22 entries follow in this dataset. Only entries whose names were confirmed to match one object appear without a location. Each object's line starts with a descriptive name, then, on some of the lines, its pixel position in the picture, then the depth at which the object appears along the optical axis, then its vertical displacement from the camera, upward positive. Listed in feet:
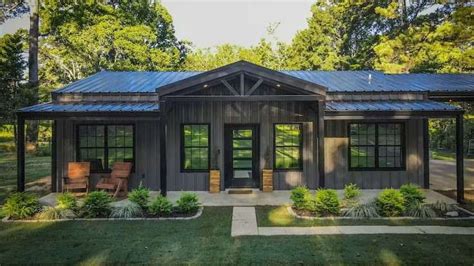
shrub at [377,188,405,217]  27.12 -5.04
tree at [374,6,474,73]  62.13 +17.12
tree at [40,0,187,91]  90.53 +25.94
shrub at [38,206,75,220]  26.93 -5.68
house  37.76 -0.30
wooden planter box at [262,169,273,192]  37.06 -4.36
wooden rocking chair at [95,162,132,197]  34.68 -4.13
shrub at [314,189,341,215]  27.32 -4.99
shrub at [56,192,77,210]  27.43 -4.88
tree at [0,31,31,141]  63.87 +12.07
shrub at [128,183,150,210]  28.12 -4.62
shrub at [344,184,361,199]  29.63 -4.57
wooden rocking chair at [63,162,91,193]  35.47 -3.72
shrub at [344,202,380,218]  27.17 -5.64
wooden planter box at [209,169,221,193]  36.88 -4.32
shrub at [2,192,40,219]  27.04 -5.18
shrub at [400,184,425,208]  27.96 -4.59
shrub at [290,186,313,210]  28.25 -4.84
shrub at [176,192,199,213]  28.02 -5.10
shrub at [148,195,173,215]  27.35 -5.29
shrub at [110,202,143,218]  27.25 -5.58
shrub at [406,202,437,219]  27.02 -5.61
